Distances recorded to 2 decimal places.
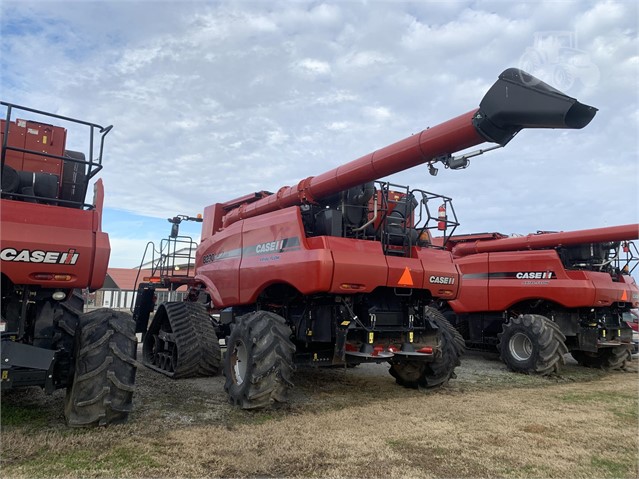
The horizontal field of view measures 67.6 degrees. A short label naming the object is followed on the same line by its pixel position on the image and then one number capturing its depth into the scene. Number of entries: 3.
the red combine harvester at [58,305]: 4.18
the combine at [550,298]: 9.70
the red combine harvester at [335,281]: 5.64
